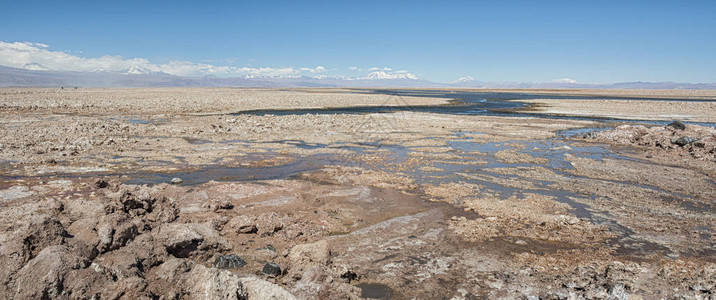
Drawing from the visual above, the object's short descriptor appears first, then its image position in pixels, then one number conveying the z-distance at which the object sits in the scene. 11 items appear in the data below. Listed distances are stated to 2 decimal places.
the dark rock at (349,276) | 5.34
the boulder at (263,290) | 4.25
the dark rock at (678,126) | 20.00
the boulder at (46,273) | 3.96
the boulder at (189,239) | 5.73
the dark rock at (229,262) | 5.75
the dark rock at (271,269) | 5.50
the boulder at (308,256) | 5.54
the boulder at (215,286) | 4.18
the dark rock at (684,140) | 17.01
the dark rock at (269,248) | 6.42
